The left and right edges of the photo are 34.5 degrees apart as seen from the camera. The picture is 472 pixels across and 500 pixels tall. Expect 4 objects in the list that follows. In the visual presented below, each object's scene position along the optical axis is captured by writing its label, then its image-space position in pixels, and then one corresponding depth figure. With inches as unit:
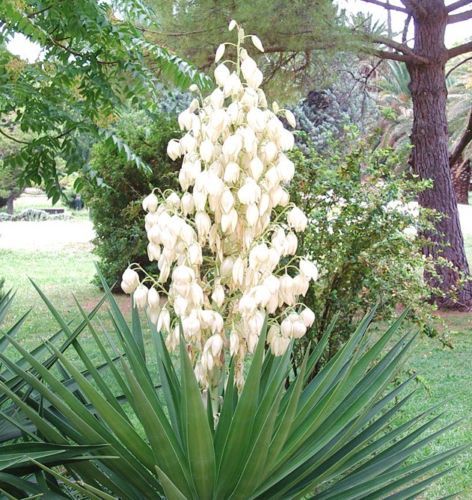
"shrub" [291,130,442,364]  207.6
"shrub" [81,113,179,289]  443.2
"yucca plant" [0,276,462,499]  81.0
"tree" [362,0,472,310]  422.0
